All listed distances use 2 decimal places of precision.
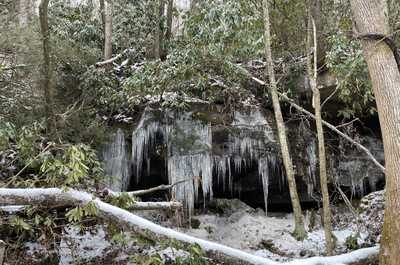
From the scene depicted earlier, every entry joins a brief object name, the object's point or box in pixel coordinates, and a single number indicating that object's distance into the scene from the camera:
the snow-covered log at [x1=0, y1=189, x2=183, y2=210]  3.66
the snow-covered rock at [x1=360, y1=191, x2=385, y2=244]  6.77
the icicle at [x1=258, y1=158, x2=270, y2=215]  7.92
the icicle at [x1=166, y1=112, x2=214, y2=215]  7.68
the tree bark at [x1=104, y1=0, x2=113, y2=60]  9.37
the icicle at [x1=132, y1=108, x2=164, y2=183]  7.82
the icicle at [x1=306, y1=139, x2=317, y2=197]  8.36
